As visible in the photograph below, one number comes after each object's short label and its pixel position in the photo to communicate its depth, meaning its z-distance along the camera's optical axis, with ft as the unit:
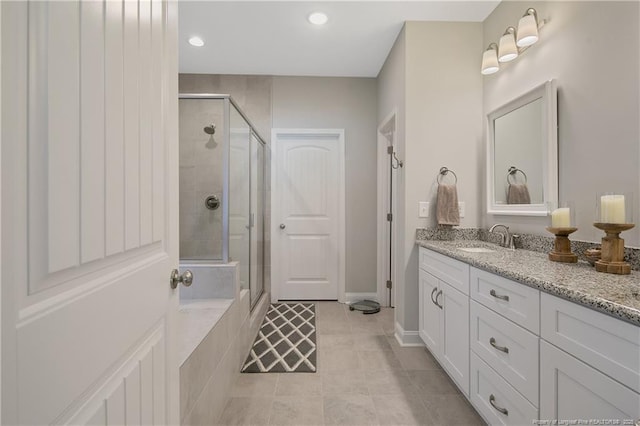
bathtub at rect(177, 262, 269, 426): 3.99
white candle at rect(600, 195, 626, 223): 3.78
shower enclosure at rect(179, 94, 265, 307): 6.81
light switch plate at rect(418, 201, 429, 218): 7.48
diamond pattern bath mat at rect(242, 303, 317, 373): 6.54
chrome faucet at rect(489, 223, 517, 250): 6.17
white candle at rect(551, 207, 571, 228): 4.65
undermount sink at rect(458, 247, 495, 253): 5.74
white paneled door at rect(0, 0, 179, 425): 1.29
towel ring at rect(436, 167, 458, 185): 7.47
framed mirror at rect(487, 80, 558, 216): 5.38
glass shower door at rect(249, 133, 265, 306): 9.29
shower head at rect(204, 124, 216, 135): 6.95
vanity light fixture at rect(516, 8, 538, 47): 5.60
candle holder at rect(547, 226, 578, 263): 4.52
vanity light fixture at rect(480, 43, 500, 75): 6.72
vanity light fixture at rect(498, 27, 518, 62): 6.19
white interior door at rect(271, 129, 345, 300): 11.10
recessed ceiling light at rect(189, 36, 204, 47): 8.46
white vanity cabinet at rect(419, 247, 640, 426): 2.50
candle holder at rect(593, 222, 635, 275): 3.71
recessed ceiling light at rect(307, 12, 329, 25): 7.30
